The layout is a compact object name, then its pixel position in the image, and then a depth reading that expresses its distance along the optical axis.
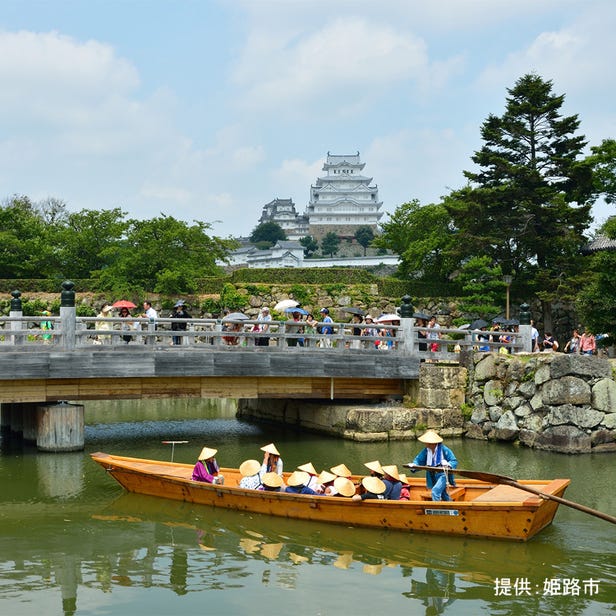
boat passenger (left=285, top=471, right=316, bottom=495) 12.81
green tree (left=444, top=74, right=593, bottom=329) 33.47
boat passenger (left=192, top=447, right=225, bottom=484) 13.48
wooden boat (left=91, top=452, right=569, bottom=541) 11.61
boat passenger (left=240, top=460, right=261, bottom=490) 13.20
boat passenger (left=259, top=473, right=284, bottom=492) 12.89
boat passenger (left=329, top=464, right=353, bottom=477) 12.95
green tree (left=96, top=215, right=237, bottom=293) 39.88
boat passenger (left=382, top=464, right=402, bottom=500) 12.45
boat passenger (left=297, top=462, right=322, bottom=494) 12.84
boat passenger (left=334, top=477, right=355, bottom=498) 12.39
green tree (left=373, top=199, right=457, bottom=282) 38.72
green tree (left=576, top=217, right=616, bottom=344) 21.91
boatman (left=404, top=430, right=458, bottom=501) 12.55
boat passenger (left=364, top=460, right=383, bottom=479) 12.61
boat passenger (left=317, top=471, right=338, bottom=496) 12.73
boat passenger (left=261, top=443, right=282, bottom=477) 13.32
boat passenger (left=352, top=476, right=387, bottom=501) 12.27
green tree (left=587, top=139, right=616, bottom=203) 33.88
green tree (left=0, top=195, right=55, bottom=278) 41.78
